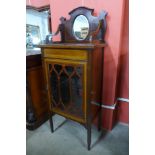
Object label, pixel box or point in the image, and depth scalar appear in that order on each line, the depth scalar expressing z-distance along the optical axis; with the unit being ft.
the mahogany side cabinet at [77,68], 4.21
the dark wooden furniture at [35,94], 5.65
